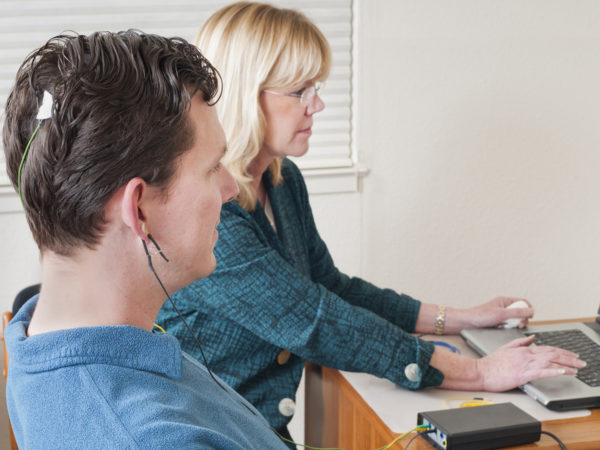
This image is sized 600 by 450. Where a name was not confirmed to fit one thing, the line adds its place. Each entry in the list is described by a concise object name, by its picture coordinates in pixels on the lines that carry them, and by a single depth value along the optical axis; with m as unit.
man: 0.63
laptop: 1.24
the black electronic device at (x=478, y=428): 1.07
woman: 1.33
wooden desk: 1.13
